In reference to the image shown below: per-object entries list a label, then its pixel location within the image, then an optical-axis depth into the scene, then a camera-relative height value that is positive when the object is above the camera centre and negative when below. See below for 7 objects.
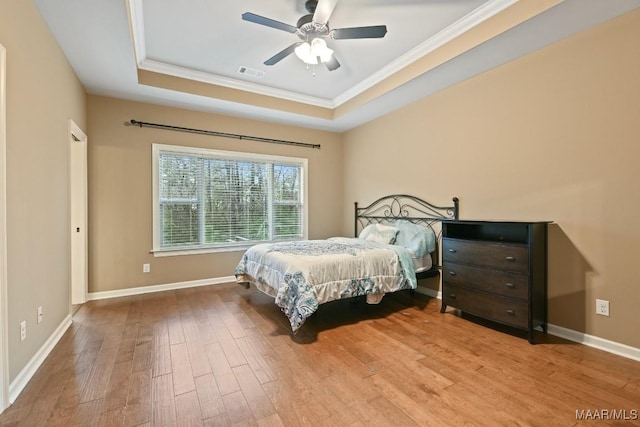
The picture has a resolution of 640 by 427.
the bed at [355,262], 2.77 -0.56
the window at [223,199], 4.29 +0.19
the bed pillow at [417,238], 3.69 -0.35
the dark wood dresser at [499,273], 2.57 -0.59
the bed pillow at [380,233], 4.10 -0.33
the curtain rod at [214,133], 4.08 +1.21
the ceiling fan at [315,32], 2.30 +1.53
